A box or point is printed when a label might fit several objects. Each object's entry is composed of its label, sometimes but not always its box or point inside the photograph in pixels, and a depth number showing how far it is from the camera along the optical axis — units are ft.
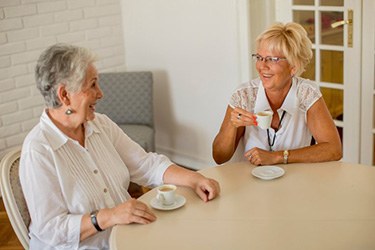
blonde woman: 7.97
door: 10.94
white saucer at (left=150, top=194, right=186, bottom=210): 6.42
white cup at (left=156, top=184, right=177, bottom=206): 6.43
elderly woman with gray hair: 6.20
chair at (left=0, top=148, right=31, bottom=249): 6.36
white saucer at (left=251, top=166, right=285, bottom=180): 7.07
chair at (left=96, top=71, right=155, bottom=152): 13.23
